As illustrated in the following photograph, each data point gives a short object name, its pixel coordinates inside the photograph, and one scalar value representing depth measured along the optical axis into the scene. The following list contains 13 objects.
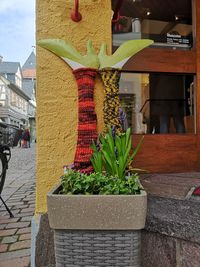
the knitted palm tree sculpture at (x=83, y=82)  1.23
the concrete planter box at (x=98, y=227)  0.77
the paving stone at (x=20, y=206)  2.40
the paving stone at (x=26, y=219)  2.05
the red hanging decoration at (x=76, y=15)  1.26
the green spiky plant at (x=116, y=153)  0.98
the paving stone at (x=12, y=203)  2.51
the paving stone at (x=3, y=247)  1.54
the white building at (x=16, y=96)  18.66
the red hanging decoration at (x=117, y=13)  1.41
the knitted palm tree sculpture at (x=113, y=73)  1.25
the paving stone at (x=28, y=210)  2.28
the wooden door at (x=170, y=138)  1.51
